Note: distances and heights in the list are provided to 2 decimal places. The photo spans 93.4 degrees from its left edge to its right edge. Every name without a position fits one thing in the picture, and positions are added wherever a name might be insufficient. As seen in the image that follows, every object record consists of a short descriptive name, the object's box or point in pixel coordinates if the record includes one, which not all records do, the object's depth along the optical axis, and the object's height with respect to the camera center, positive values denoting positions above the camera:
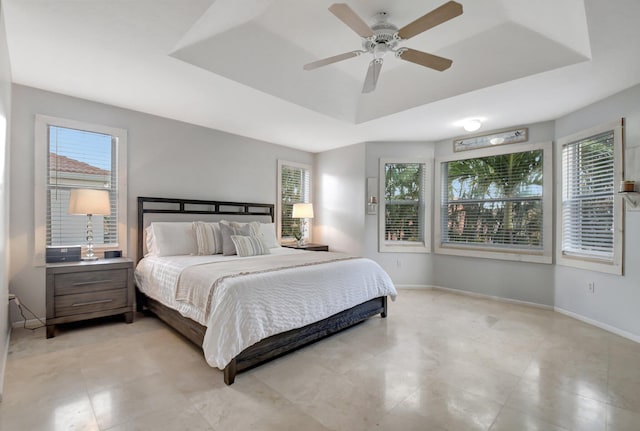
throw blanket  2.34 -0.50
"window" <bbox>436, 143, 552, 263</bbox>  4.06 +0.15
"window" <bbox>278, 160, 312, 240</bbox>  5.39 +0.38
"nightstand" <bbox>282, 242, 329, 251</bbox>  5.04 -0.56
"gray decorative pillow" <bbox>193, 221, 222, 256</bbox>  3.67 -0.31
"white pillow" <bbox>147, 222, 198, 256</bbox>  3.52 -0.32
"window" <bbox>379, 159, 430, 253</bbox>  5.12 +0.15
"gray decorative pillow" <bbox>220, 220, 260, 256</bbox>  3.70 -0.24
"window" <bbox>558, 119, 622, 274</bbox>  3.20 +0.16
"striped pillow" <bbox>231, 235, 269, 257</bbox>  3.56 -0.39
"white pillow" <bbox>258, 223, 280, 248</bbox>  4.38 -0.31
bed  2.17 -0.72
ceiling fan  1.82 +1.24
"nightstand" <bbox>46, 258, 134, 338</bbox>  2.85 -0.78
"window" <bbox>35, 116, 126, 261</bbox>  3.18 +0.40
